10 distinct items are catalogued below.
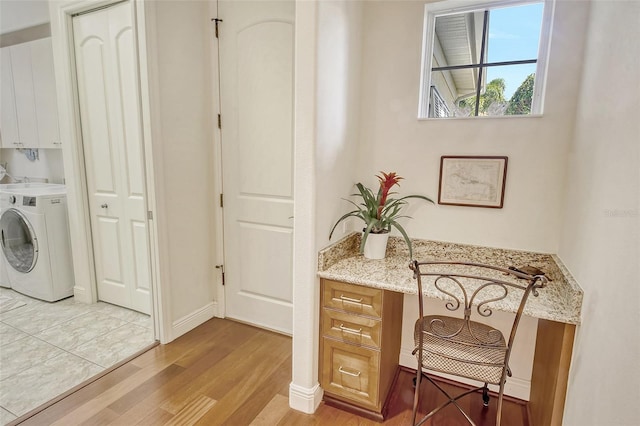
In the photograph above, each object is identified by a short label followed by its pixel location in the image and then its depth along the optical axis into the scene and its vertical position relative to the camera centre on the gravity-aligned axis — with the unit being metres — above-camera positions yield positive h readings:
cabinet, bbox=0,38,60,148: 3.09 +0.56
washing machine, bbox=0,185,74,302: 2.90 -0.75
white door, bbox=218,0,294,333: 2.34 +0.03
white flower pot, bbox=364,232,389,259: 1.96 -0.49
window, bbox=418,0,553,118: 1.81 +0.60
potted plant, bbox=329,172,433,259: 1.91 -0.29
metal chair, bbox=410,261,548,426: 1.42 -0.80
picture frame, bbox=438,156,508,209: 1.87 -0.10
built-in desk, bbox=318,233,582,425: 1.35 -0.58
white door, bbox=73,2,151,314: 2.54 +0.03
